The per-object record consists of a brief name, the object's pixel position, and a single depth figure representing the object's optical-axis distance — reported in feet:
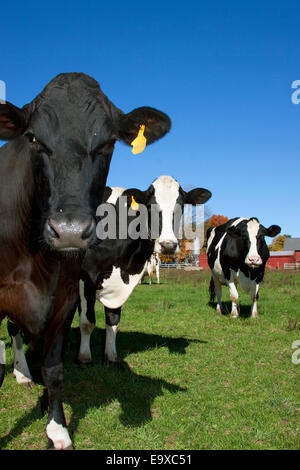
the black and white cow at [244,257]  30.25
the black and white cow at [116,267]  17.74
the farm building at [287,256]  195.87
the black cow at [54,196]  7.89
